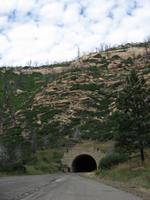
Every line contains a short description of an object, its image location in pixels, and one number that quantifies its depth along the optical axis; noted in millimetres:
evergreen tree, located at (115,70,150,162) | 43438
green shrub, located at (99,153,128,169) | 51381
